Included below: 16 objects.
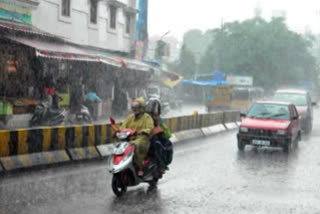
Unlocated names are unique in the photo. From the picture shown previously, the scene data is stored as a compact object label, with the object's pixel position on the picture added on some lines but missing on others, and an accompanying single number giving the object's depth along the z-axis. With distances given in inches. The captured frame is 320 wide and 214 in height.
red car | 549.0
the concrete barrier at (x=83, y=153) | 436.1
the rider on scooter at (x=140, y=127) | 304.5
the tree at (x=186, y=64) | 2906.0
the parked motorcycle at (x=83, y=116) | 751.4
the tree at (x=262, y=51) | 2546.8
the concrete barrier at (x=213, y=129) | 760.8
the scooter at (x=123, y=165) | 291.9
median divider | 374.9
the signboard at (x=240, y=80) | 2239.9
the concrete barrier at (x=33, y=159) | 369.2
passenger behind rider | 324.2
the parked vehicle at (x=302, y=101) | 814.5
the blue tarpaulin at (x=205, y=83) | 2015.3
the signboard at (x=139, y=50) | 1125.6
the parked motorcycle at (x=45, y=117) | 666.8
